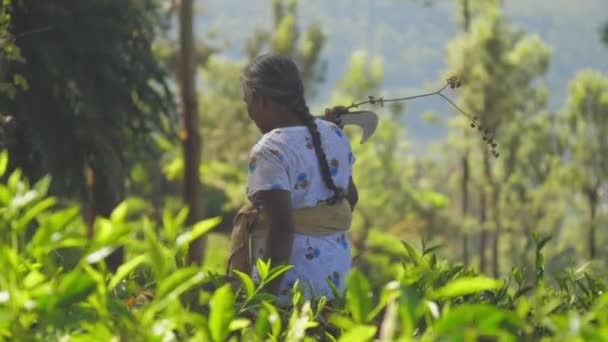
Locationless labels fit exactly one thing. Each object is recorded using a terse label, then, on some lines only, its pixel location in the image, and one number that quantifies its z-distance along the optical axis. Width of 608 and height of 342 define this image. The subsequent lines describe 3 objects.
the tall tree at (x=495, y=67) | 61.46
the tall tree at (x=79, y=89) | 13.81
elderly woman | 6.11
